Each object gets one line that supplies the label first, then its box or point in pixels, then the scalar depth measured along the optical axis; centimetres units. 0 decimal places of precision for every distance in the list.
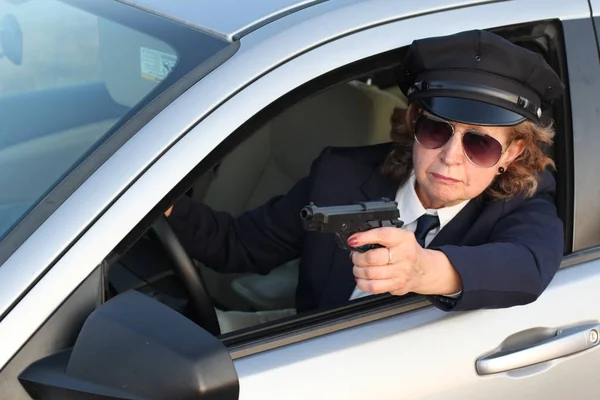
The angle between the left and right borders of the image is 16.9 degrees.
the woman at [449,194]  288
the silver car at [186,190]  265
